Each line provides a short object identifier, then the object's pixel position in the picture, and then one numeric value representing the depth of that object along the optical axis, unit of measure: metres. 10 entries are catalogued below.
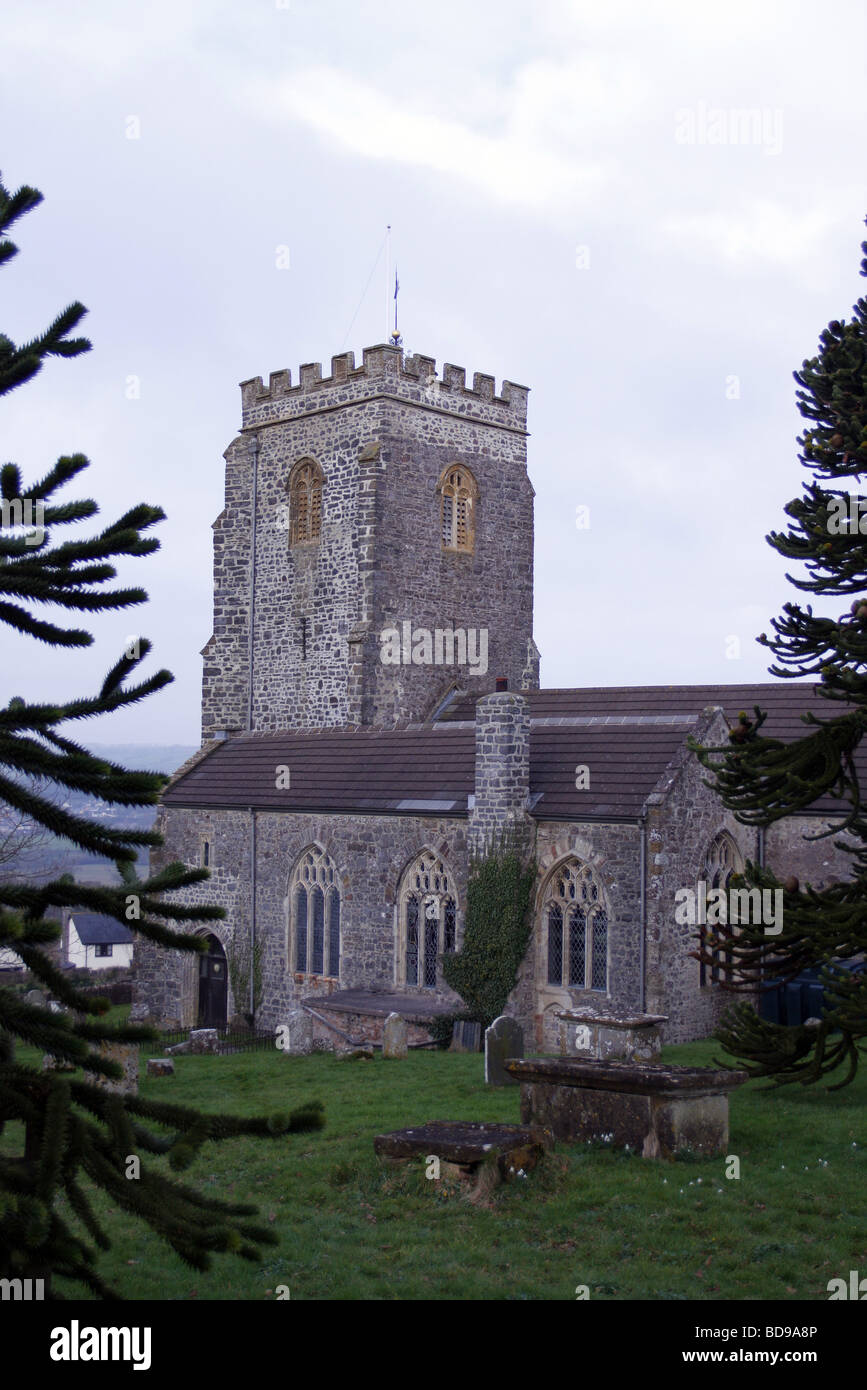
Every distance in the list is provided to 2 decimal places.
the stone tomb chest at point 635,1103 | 11.70
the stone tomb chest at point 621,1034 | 14.80
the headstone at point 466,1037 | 20.95
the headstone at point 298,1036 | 22.42
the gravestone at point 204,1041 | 23.80
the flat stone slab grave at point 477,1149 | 10.91
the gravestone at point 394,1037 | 20.25
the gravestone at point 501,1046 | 16.61
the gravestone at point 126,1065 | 16.08
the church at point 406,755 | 21.16
